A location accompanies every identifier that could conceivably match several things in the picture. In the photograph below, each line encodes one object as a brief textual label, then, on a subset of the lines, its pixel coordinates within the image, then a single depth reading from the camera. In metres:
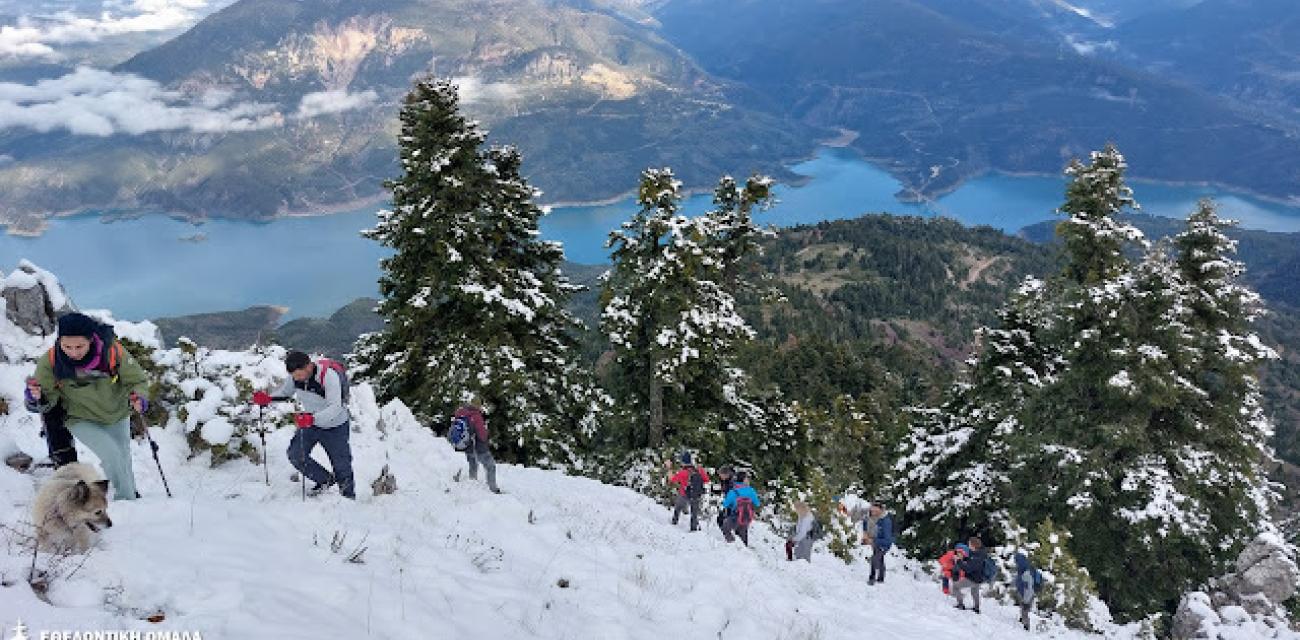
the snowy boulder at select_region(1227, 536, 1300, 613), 16.19
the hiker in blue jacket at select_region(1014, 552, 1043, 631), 13.16
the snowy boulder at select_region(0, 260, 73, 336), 11.70
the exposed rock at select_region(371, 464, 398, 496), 8.38
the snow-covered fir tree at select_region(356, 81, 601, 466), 17.67
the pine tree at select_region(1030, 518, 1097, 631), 14.27
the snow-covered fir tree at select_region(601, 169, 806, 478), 19.84
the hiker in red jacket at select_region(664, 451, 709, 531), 13.15
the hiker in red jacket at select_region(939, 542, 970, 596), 13.56
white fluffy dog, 4.56
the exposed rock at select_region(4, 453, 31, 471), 6.81
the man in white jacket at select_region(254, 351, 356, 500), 7.39
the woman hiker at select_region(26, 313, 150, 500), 5.86
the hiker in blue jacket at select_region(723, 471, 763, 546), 12.75
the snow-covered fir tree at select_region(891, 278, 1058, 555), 22.08
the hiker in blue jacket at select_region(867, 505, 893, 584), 13.66
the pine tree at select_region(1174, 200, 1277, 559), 18.94
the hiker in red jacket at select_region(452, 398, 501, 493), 10.59
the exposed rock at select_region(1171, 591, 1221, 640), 14.88
